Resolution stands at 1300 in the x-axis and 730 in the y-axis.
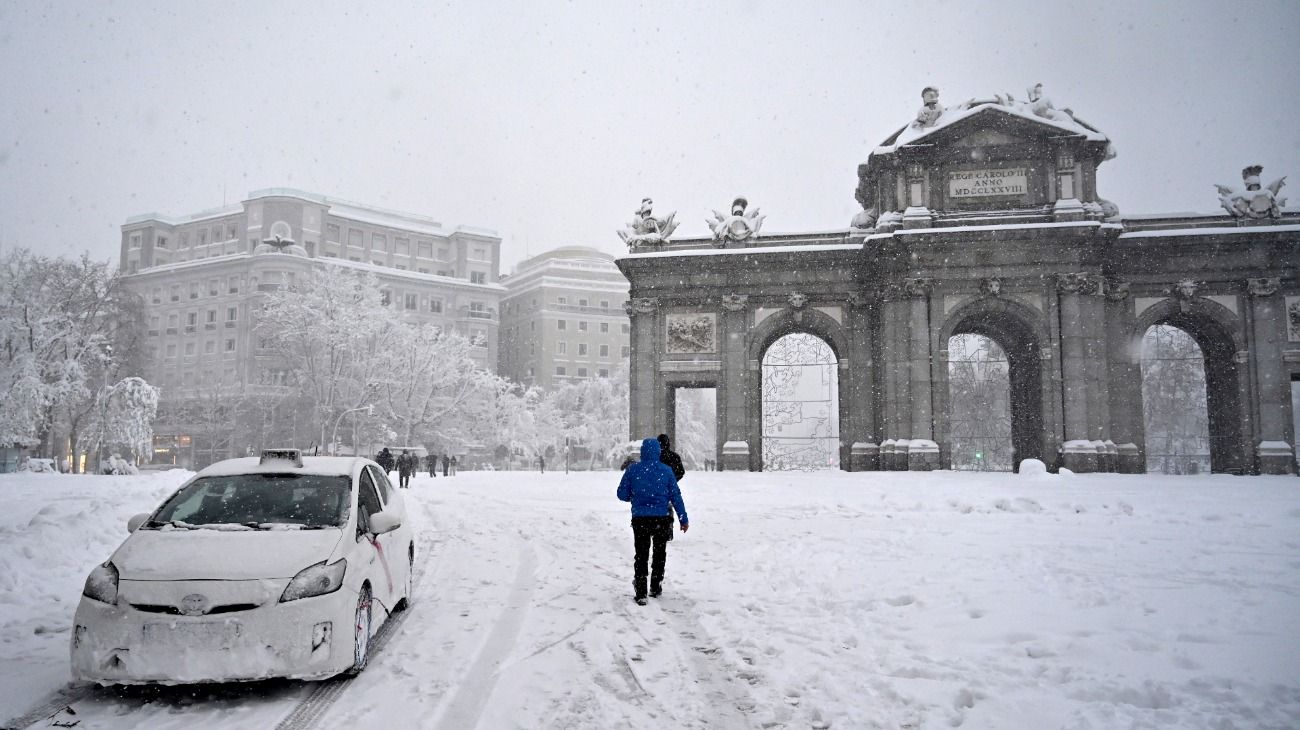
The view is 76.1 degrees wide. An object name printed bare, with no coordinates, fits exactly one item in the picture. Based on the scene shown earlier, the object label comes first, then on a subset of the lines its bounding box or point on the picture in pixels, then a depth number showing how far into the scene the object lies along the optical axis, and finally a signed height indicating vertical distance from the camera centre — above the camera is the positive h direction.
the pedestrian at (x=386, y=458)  35.62 -1.25
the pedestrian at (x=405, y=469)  31.80 -1.52
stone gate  31.86 +5.36
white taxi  5.13 -1.06
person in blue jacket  8.96 -0.83
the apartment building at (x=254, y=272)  75.75 +15.31
